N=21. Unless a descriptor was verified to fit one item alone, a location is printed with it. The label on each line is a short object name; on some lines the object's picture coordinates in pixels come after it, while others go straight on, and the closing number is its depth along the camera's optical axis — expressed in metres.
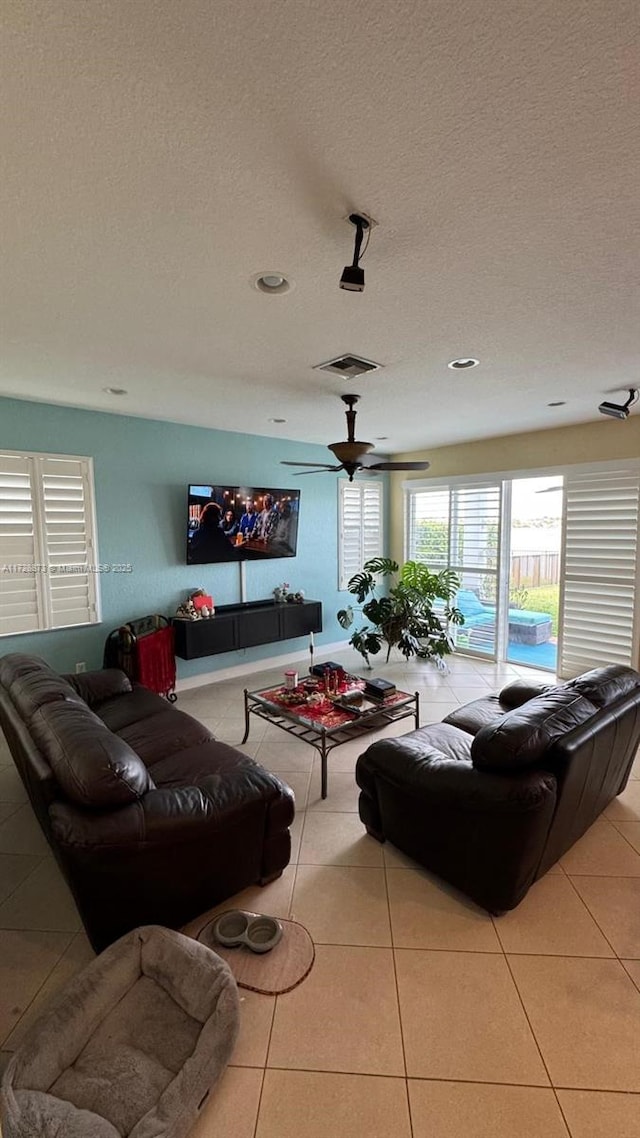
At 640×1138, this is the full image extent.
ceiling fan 3.27
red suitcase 3.73
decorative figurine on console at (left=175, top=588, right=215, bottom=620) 4.41
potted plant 5.24
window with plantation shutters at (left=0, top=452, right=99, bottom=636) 3.56
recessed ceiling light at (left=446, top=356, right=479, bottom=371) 2.70
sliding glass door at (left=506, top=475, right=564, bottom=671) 4.96
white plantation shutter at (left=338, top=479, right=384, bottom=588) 5.99
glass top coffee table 2.83
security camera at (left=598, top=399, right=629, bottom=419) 3.46
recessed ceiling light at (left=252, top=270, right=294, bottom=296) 1.79
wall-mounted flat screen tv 4.45
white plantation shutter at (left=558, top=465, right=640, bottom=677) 4.27
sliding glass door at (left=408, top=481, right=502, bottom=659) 5.38
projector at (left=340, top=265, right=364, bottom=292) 1.42
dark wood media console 4.24
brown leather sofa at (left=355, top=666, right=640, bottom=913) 1.77
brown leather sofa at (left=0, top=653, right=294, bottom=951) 1.59
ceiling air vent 2.65
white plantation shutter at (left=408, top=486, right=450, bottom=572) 5.90
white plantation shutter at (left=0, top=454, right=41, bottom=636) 3.53
